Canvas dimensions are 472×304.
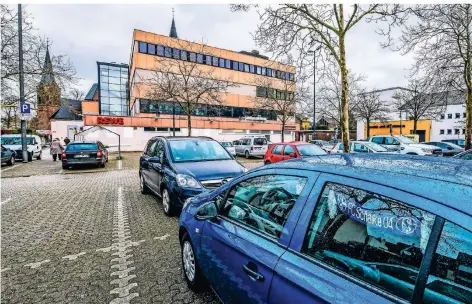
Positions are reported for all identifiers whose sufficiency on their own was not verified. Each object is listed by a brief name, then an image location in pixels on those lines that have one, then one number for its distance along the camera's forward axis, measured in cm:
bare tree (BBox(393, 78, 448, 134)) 3471
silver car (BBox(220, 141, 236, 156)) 2317
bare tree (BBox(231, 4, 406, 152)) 1020
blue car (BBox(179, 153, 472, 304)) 117
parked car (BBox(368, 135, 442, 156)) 1762
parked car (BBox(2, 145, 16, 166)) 1644
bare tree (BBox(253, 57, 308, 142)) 3067
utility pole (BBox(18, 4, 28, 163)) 1728
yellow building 5162
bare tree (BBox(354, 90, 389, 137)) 3934
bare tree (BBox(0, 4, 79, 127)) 1700
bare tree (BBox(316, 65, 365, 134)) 3444
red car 1200
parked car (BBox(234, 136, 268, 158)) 2325
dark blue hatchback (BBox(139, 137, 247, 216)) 545
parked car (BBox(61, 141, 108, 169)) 1479
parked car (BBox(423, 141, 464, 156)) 2120
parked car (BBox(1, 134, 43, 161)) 2034
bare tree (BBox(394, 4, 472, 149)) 1327
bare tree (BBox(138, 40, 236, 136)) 2345
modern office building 3681
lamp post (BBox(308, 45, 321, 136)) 1168
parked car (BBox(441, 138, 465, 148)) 3272
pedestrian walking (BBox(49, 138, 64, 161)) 2058
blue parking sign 1772
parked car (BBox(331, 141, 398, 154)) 1628
